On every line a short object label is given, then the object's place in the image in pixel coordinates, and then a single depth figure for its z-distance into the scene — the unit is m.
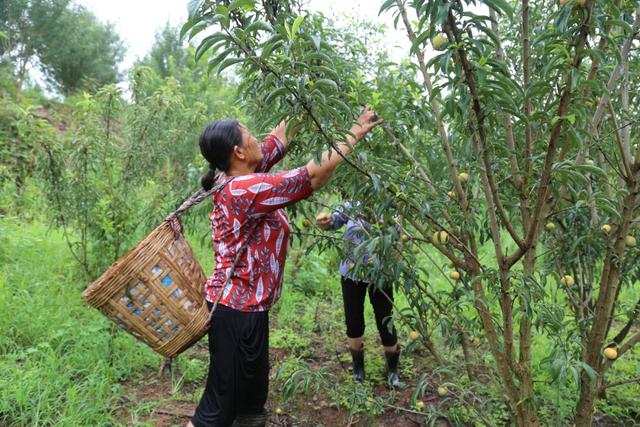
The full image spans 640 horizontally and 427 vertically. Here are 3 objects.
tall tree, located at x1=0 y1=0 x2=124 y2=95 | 13.05
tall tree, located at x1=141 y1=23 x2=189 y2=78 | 16.52
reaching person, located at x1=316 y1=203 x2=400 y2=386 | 3.22
